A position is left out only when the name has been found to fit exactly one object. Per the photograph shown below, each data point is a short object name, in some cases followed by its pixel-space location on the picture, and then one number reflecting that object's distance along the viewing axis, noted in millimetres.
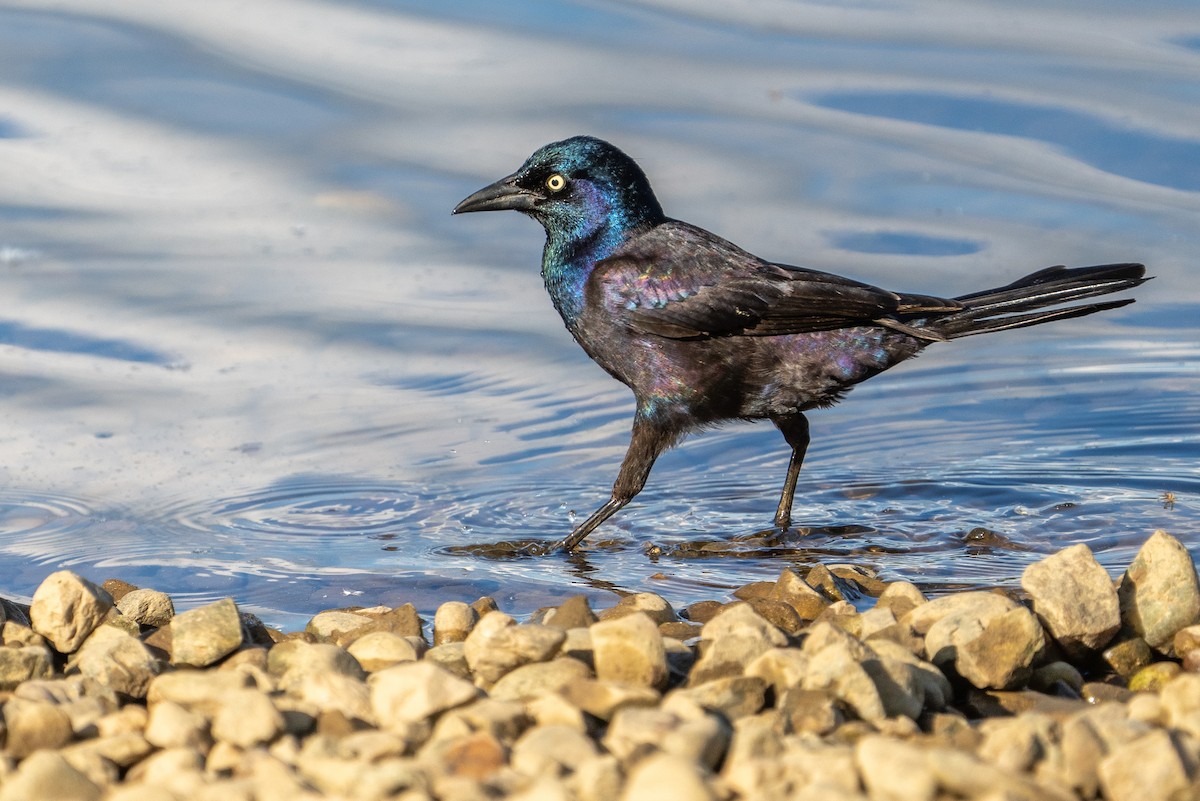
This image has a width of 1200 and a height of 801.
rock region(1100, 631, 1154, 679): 7738
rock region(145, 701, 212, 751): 6285
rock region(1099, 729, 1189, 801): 5543
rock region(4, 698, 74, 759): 6363
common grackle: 11070
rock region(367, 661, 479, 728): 6355
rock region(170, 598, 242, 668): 7582
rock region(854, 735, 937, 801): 5371
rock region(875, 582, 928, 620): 8203
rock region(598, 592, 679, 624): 8414
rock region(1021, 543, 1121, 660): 7586
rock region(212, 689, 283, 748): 6238
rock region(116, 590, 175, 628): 8266
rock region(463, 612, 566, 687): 7078
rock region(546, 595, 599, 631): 7793
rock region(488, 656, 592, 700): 6852
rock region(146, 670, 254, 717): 6719
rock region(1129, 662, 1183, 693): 7465
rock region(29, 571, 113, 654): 7832
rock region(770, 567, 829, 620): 8633
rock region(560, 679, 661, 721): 6410
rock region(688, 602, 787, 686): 6926
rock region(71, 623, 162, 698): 7183
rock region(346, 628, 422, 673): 7562
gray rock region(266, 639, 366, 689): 7031
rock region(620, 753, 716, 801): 5238
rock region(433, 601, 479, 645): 8297
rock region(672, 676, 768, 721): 6465
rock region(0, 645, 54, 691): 7367
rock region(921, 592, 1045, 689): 7184
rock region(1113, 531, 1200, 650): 7773
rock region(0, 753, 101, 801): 5773
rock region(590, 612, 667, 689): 6785
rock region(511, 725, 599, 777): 5805
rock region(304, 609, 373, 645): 8320
